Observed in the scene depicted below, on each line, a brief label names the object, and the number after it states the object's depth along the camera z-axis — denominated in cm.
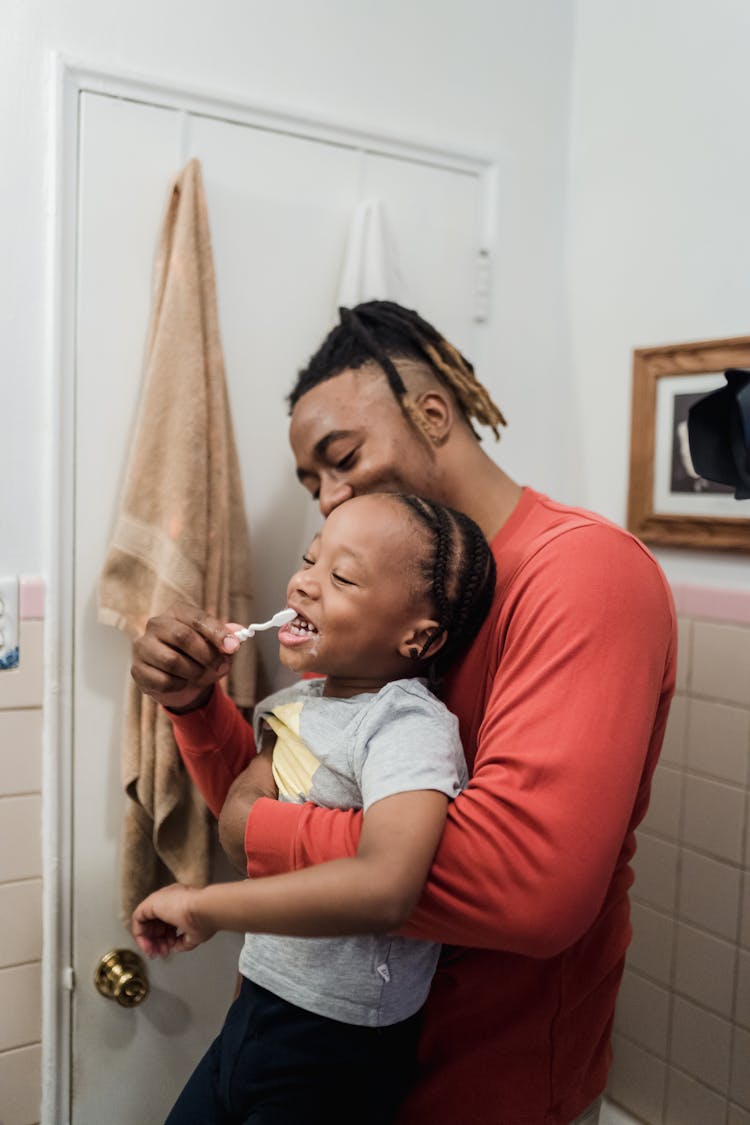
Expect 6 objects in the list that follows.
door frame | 134
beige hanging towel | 135
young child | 95
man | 83
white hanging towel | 153
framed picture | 151
